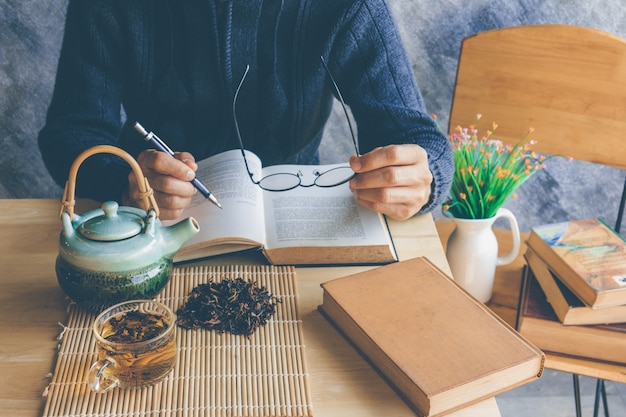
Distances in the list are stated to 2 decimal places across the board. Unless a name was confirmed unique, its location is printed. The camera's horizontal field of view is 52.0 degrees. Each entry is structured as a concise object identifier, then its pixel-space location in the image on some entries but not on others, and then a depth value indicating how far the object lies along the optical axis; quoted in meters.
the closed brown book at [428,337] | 0.77
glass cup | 0.75
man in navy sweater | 1.33
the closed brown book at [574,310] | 1.22
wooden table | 0.79
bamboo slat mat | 0.76
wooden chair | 1.51
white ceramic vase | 1.32
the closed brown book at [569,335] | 1.23
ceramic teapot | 0.86
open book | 1.06
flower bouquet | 1.29
